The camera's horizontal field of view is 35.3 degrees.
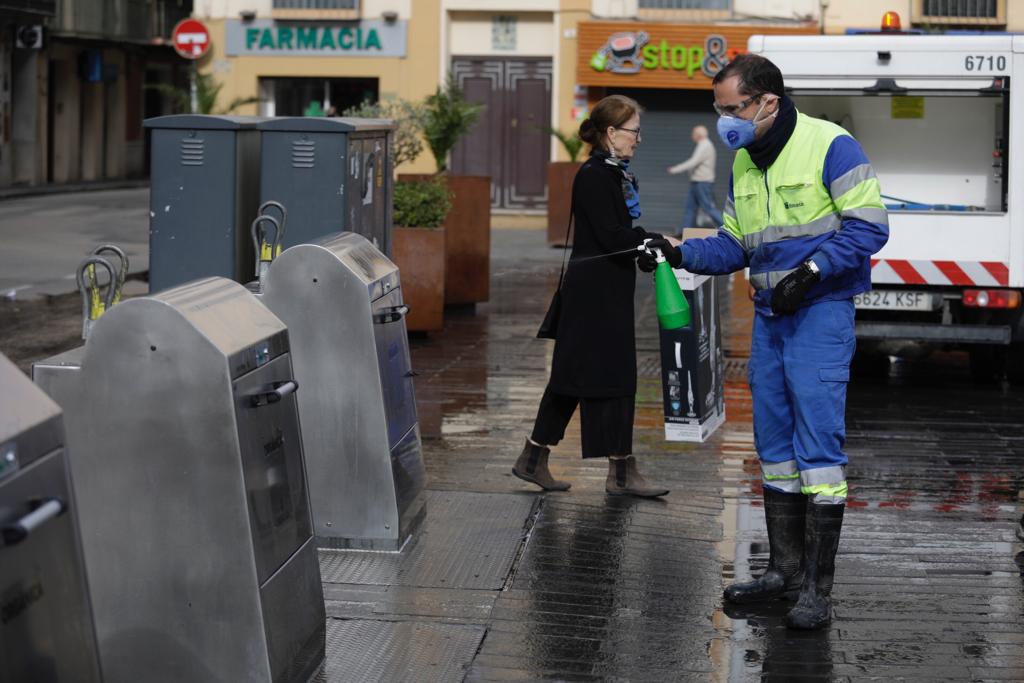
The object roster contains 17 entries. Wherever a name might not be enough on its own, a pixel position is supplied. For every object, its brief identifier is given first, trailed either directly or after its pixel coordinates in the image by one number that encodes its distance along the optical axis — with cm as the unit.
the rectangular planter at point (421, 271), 1244
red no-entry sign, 2795
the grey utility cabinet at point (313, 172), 866
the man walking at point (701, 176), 2267
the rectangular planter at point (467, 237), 1417
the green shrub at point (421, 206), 1262
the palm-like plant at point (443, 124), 1466
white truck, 1039
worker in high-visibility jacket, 537
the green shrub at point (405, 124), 1455
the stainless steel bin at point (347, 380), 595
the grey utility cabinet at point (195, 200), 822
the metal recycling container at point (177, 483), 421
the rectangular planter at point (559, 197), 2250
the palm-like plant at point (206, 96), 2710
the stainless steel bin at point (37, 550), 305
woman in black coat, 704
